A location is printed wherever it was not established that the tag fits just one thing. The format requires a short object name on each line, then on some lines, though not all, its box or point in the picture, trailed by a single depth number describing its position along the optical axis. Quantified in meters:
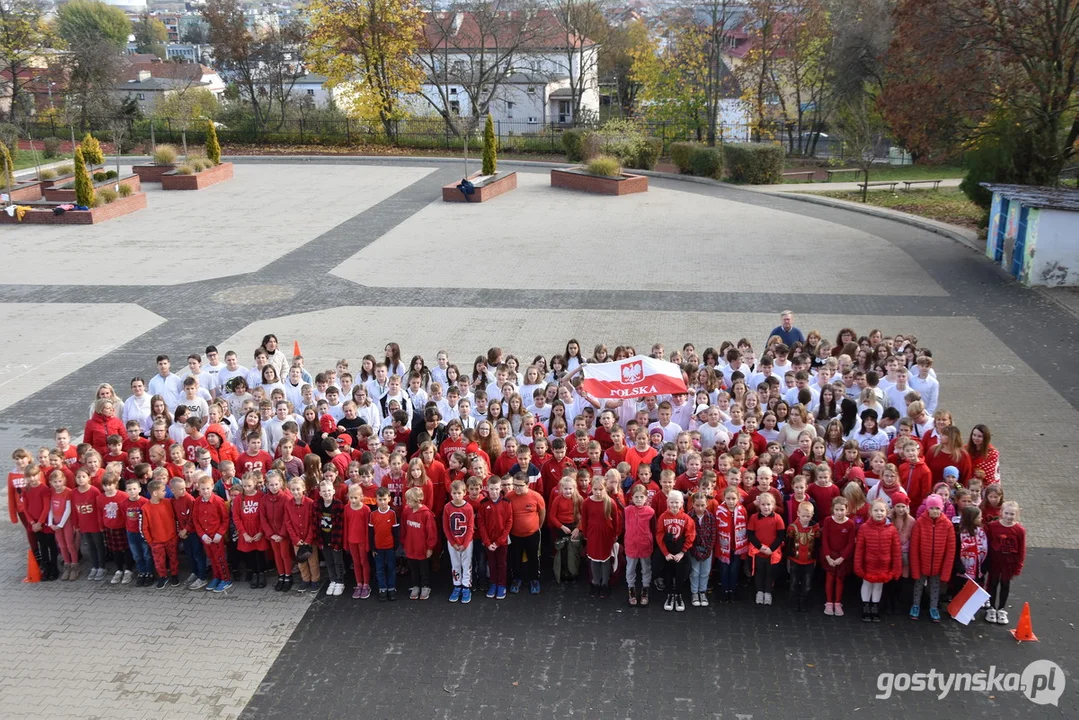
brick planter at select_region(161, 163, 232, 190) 32.28
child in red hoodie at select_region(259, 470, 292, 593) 8.34
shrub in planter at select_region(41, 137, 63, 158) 41.50
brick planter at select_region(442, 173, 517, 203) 29.33
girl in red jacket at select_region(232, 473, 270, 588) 8.38
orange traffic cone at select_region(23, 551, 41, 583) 8.71
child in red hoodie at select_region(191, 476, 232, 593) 8.38
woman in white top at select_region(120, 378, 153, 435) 10.42
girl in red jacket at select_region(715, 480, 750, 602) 7.92
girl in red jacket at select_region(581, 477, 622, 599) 8.11
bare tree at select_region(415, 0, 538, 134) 48.66
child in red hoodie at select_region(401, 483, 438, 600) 8.23
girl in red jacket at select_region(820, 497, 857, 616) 7.77
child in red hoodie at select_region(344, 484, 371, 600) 8.21
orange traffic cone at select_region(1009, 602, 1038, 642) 7.45
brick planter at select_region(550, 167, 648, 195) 30.20
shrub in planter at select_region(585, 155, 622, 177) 30.64
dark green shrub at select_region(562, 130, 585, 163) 37.50
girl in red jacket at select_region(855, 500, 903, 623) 7.65
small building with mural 17.98
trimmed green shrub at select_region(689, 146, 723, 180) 33.41
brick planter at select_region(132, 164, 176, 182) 34.28
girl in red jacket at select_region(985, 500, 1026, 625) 7.55
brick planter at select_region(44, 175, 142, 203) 29.82
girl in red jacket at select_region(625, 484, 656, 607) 8.09
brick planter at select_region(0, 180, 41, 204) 29.05
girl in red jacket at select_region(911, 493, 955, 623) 7.60
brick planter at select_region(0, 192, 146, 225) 26.19
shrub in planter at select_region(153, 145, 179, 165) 34.28
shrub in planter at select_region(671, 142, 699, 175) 34.47
